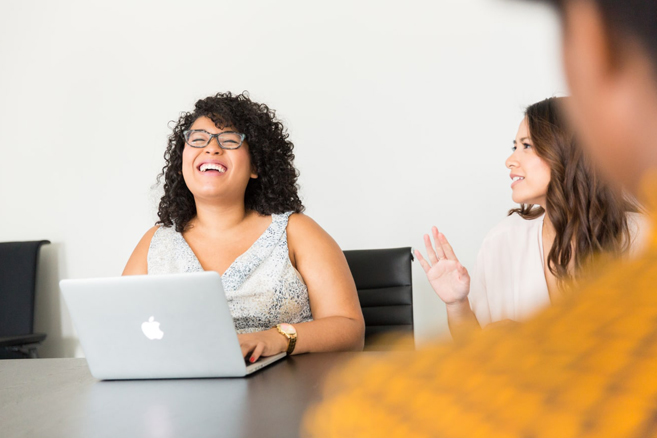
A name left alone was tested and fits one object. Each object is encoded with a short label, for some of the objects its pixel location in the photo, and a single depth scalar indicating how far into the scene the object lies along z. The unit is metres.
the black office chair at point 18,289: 3.32
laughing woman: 1.84
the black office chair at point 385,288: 2.29
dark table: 0.90
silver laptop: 1.20
